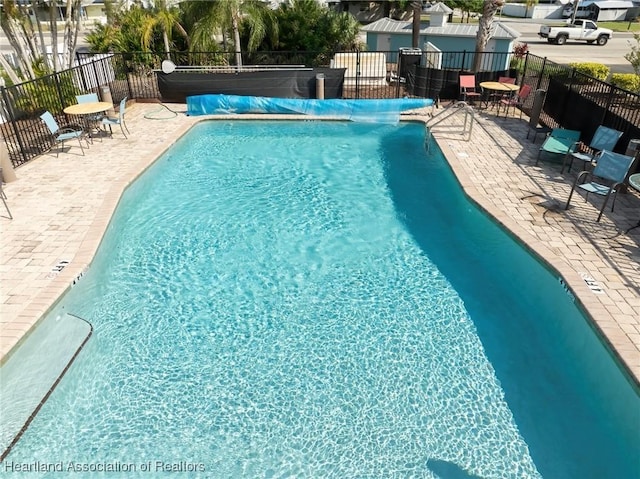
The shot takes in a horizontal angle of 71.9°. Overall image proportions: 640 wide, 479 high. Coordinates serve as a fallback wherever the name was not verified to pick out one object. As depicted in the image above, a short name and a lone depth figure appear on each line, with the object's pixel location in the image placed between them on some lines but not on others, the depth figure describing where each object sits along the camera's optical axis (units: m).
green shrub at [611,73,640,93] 15.87
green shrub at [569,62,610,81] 17.89
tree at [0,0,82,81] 13.46
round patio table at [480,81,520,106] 14.05
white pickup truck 32.97
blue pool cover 14.43
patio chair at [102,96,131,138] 12.42
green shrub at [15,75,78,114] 12.62
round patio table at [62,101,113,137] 11.73
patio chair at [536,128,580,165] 9.83
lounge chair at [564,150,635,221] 7.63
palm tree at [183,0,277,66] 17.62
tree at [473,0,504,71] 15.02
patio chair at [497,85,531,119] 13.55
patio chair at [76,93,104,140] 12.56
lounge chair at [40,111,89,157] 10.95
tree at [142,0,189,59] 19.20
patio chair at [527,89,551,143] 12.07
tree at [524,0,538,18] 45.09
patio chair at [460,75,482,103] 14.93
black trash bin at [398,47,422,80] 16.00
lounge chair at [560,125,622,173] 9.09
